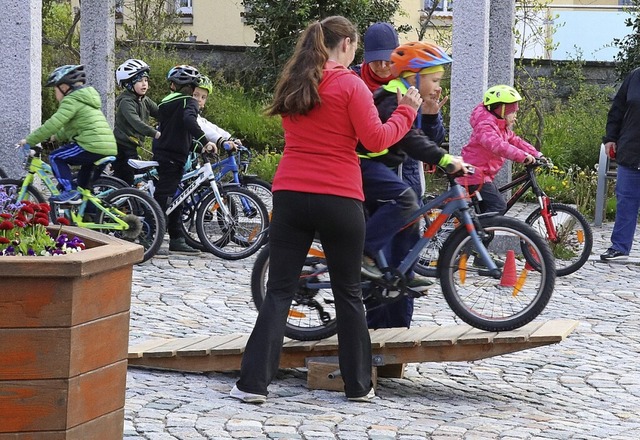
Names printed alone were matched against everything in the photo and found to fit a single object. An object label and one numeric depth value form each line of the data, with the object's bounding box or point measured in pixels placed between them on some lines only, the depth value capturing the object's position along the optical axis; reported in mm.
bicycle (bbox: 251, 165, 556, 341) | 6902
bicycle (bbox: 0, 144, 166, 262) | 11023
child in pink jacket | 10570
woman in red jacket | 6059
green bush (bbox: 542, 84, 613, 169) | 17516
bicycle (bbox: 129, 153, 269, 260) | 11547
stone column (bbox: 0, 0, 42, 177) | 12789
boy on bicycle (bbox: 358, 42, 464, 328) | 6770
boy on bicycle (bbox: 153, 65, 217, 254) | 11672
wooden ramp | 6566
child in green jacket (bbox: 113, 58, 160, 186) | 12148
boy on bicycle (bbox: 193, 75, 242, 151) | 11789
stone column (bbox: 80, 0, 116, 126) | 15914
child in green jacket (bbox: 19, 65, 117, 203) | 10945
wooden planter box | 4531
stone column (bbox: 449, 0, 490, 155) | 12484
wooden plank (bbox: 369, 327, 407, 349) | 6574
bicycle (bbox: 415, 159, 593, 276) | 11016
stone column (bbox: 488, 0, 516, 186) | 13773
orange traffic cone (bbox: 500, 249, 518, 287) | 7102
